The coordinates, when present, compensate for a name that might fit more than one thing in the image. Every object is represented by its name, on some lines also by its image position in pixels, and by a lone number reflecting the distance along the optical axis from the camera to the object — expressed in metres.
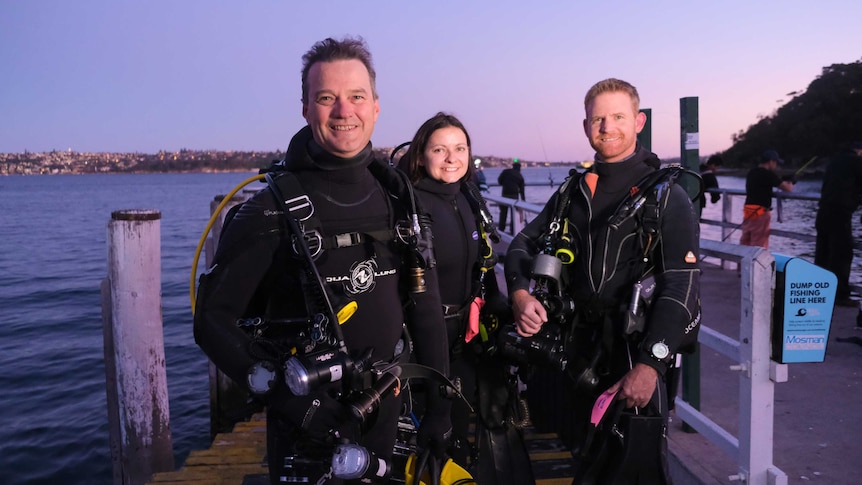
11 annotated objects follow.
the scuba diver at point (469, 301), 3.37
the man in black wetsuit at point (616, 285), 2.56
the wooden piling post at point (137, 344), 4.87
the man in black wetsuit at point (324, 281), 2.02
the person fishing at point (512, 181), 17.00
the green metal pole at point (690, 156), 4.08
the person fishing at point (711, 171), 11.09
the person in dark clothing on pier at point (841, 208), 7.39
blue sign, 2.79
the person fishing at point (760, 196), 9.06
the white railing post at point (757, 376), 2.92
